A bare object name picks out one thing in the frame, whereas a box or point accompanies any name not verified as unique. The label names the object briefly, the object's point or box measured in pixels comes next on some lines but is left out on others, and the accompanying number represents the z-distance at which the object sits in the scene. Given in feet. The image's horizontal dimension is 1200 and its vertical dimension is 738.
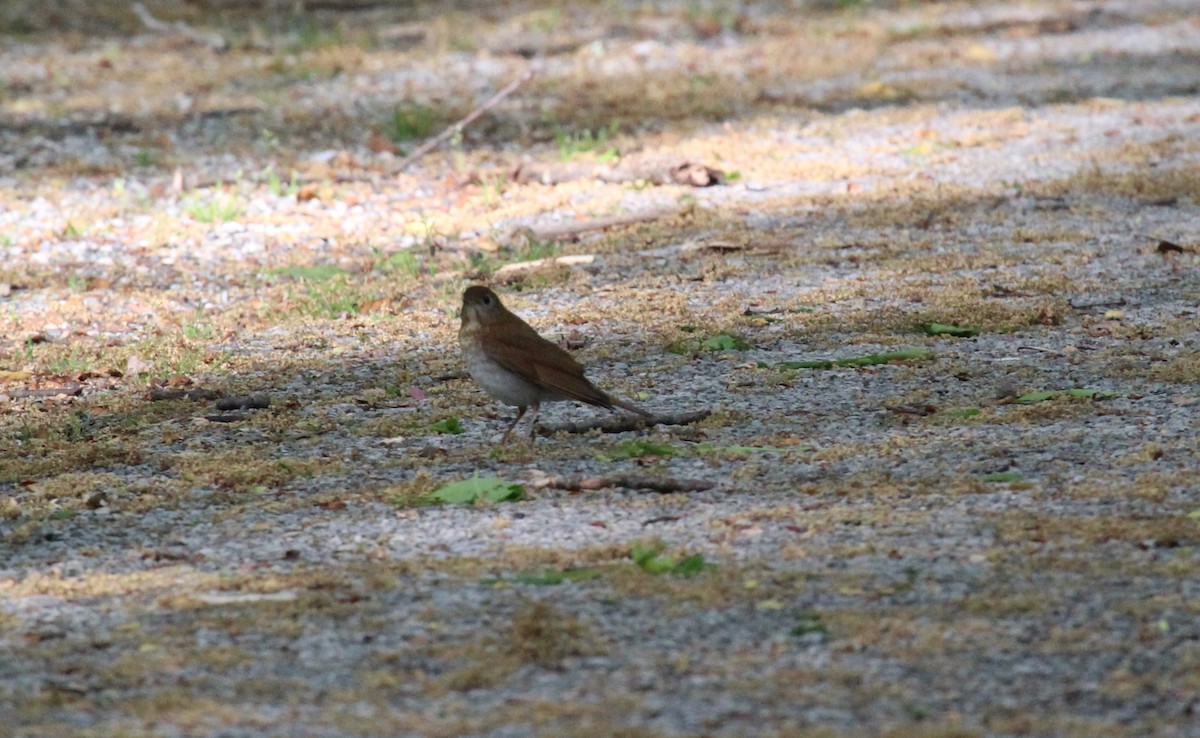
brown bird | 37.47
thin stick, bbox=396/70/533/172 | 75.51
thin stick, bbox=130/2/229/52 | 111.34
